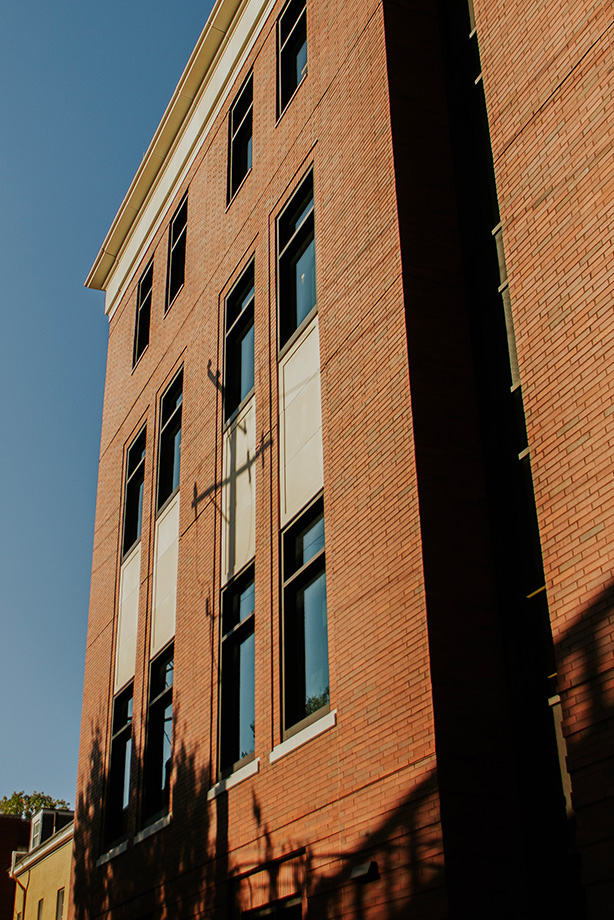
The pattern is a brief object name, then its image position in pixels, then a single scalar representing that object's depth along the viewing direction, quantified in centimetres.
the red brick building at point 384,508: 866
